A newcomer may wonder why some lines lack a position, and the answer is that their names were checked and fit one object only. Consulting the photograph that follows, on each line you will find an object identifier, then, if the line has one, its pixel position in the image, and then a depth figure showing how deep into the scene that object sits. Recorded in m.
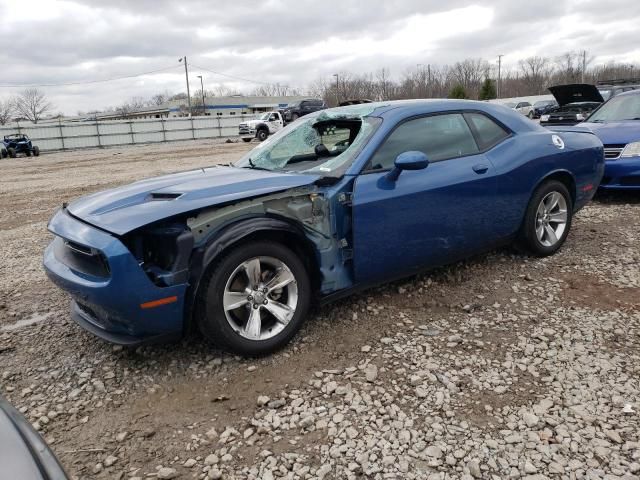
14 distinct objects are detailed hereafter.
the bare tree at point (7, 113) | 84.89
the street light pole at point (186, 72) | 59.72
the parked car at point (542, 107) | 32.47
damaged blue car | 2.81
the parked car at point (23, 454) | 1.32
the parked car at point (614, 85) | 13.68
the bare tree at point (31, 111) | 87.69
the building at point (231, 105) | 80.69
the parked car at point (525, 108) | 34.26
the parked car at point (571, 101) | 12.04
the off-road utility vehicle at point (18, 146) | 28.12
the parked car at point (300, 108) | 31.80
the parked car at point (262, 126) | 29.31
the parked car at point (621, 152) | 6.52
